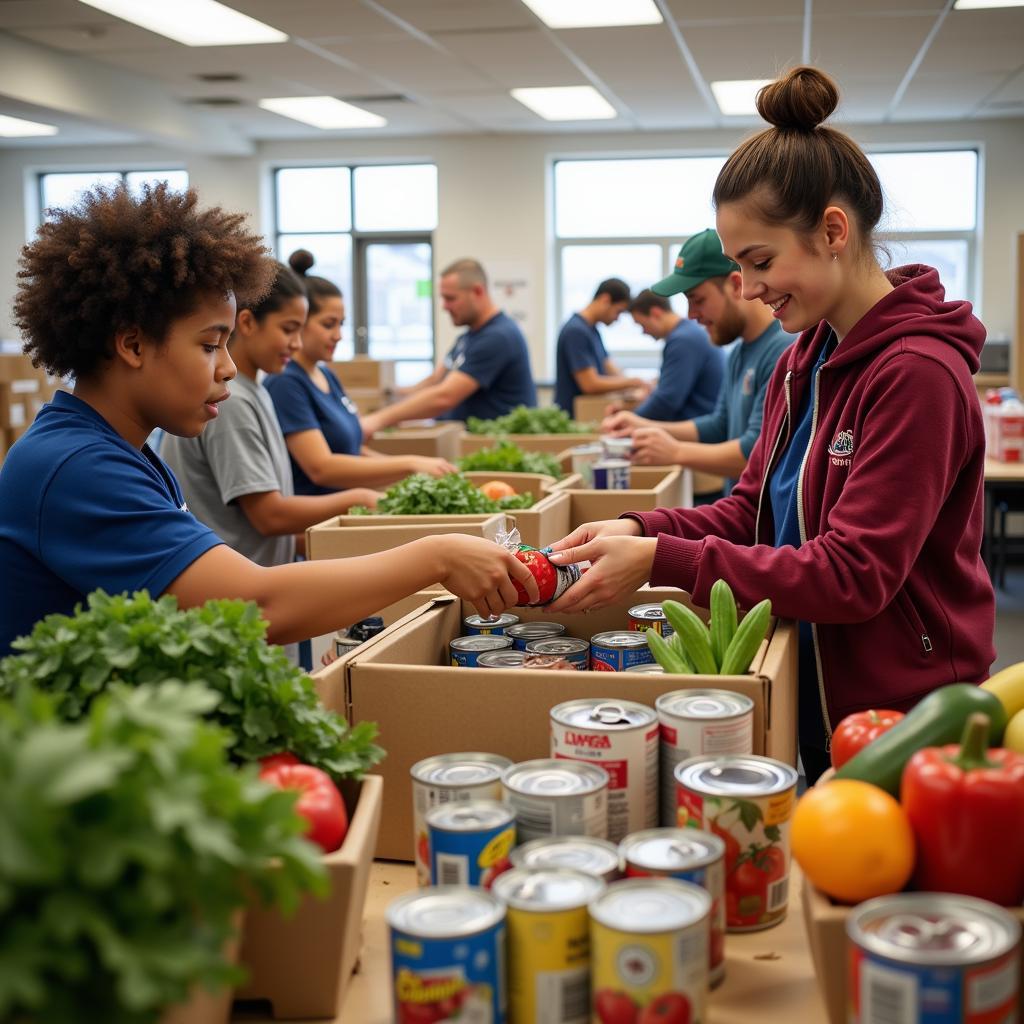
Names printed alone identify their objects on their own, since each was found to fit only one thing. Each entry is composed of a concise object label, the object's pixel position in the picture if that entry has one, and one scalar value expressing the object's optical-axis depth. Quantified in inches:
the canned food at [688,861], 39.7
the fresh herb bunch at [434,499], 107.5
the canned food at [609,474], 130.6
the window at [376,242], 451.2
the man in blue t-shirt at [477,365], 198.4
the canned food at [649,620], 68.3
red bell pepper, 38.2
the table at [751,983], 42.4
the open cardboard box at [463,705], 54.1
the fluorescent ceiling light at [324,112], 358.9
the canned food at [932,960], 31.9
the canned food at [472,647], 64.7
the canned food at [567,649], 63.7
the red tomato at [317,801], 42.3
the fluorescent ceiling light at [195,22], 247.9
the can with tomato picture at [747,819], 44.7
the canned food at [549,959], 36.6
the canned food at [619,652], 64.0
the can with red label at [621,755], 47.5
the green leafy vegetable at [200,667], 43.7
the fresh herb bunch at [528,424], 186.1
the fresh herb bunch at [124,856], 27.8
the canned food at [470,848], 41.7
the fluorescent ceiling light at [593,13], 241.6
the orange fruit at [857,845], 38.9
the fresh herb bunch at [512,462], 142.3
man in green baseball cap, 140.8
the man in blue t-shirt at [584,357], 276.5
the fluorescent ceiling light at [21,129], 390.1
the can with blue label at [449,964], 35.3
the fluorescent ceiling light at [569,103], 341.4
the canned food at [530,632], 68.1
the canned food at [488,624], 71.1
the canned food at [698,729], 48.3
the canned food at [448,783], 45.2
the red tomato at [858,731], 48.4
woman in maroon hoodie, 62.0
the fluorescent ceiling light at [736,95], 327.0
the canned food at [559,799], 43.7
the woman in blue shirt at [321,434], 139.3
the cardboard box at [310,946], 41.4
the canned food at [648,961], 35.0
